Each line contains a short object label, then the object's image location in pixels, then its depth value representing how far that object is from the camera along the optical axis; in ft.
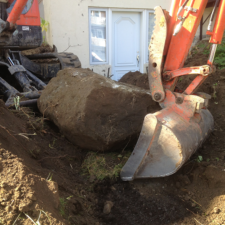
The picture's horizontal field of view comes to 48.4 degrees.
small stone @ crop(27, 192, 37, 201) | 5.13
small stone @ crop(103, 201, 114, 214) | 7.29
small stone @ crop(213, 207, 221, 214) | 7.27
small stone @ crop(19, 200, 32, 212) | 4.92
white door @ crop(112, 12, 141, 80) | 26.43
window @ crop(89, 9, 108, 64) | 25.22
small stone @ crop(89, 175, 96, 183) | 8.74
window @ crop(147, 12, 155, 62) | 27.02
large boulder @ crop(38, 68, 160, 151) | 9.73
